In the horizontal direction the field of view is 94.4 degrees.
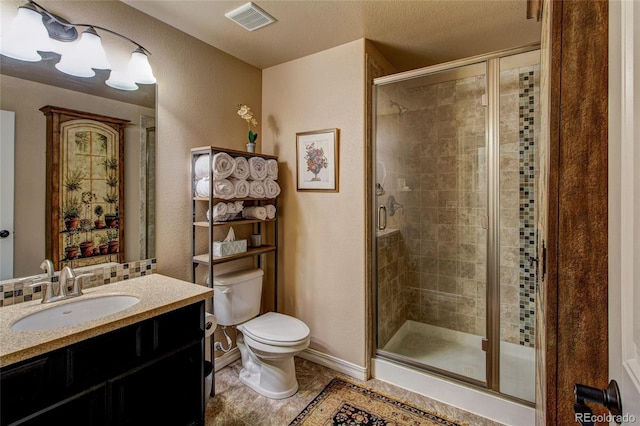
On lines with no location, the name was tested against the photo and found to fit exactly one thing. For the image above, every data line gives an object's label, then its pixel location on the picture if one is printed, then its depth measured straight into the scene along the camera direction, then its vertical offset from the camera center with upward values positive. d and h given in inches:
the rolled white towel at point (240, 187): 84.0 +7.5
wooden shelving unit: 78.2 -2.7
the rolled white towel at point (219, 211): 80.0 +0.5
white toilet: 76.0 -31.9
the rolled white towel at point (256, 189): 88.6 +7.3
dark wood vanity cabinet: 39.8 -26.3
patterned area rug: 70.1 -49.3
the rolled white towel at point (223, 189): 78.5 +6.5
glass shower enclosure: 75.6 -1.8
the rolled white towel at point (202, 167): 79.5 +12.5
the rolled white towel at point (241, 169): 84.6 +12.8
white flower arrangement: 90.5 +30.1
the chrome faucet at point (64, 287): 54.7 -14.0
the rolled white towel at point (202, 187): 79.6 +7.0
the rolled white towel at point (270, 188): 93.4 +7.8
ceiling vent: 70.9 +49.0
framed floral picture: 91.1 +16.8
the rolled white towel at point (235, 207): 84.4 +1.7
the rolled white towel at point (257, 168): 89.1 +13.8
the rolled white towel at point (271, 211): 94.6 +0.6
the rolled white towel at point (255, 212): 92.2 +0.3
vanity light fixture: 54.2 +33.6
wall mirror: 54.7 +18.1
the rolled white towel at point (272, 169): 94.9 +14.3
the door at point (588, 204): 20.6 +0.6
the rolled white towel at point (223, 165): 77.5 +12.9
